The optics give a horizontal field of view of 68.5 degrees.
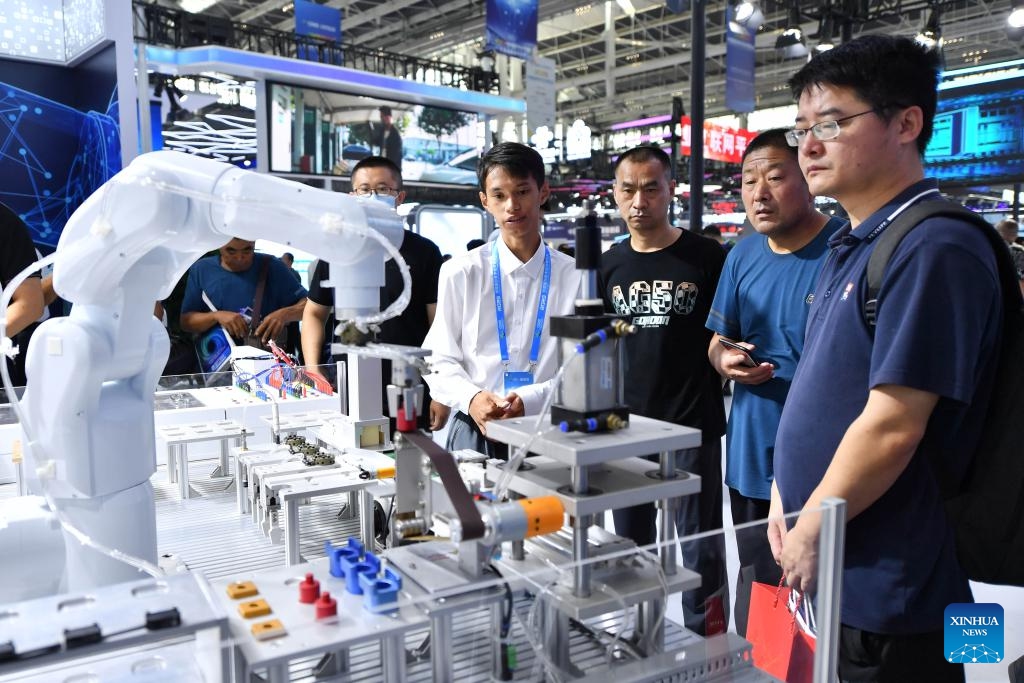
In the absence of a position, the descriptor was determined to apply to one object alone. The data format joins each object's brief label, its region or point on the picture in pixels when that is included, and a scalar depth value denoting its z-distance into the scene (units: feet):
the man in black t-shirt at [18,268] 6.52
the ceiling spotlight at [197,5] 40.14
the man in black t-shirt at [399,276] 7.89
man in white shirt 6.24
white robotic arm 3.14
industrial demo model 2.46
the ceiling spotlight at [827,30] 28.48
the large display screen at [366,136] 27.73
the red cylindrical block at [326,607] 2.55
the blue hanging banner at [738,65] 23.06
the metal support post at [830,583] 3.13
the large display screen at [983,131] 21.83
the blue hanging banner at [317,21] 28.48
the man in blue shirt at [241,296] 9.68
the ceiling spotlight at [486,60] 34.88
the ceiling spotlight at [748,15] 22.58
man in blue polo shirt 3.40
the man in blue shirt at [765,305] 6.11
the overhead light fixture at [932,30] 27.45
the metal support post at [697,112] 19.12
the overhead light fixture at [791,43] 25.55
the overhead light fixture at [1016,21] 23.49
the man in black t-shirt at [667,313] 7.03
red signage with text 39.40
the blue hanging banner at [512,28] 20.81
